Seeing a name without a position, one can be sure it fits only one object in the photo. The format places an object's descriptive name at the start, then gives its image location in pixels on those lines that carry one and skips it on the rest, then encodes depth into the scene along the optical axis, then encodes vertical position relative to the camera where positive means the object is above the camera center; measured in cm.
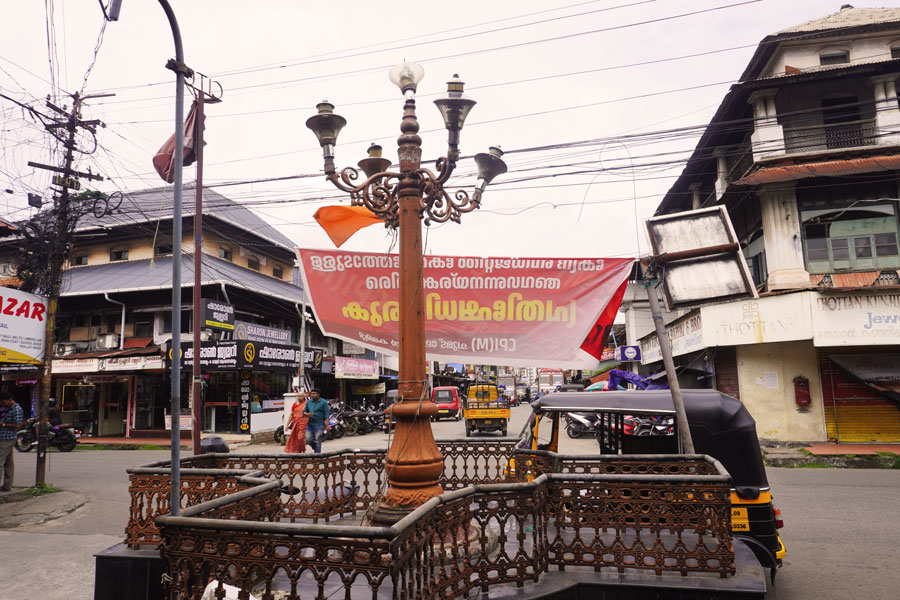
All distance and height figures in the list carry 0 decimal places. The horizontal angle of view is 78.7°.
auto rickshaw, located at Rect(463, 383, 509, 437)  2377 -151
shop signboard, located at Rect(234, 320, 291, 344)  2330 +220
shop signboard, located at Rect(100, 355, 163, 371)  2339 +97
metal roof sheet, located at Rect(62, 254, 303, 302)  2402 +498
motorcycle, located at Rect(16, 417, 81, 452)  1892 -175
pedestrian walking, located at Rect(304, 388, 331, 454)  1339 -93
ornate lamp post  514 +173
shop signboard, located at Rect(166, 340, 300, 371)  2248 +113
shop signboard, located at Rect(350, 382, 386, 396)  3634 -69
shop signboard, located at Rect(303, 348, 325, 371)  2762 +109
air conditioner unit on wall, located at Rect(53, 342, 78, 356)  2633 +185
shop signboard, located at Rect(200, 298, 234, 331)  2095 +266
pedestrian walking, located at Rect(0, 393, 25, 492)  1105 -94
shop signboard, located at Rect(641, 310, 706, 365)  1947 +139
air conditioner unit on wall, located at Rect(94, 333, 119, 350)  2555 +210
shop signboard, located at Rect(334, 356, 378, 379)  3000 +65
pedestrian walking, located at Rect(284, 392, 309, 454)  1295 -113
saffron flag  582 +171
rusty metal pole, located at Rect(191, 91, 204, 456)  1322 +215
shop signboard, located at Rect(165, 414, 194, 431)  2056 -142
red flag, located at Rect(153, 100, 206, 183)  582 +238
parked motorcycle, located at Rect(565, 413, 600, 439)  1932 -200
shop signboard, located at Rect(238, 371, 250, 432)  2361 -105
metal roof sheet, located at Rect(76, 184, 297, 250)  2659 +870
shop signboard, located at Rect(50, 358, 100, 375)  2420 +97
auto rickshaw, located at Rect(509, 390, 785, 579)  558 -80
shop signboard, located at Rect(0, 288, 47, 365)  1069 +125
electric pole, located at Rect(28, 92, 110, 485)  1203 +368
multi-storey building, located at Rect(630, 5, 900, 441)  1688 +401
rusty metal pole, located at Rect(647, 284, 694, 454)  530 -4
